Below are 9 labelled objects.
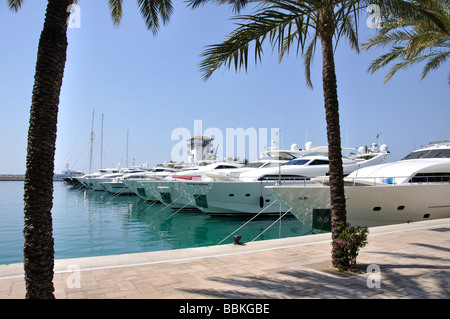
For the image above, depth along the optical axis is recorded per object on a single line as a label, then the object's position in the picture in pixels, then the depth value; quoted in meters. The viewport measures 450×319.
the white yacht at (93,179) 51.81
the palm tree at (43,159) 3.31
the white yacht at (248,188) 19.12
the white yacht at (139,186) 29.08
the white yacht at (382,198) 12.53
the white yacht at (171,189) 23.31
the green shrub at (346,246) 5.93
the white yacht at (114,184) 42.02
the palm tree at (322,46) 5.61
